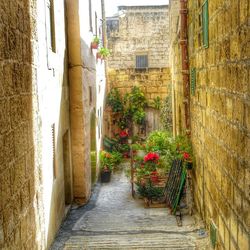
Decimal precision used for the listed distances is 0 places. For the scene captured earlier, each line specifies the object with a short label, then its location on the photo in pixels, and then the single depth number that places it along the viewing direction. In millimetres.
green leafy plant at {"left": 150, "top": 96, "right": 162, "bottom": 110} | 16781
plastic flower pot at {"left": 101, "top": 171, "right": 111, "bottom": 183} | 12320
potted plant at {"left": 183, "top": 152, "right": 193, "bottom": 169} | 8195
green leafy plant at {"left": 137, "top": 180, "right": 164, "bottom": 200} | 9625
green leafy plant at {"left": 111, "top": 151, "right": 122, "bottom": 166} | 13944
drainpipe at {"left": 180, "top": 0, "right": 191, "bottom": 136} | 8591
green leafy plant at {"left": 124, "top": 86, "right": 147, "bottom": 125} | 16734
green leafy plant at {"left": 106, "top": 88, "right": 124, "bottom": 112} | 16656
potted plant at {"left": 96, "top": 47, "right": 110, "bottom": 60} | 13146
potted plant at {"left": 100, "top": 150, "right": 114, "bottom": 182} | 12336
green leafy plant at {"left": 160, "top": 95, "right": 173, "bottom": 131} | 15731
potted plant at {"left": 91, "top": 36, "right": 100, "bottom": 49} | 11727
